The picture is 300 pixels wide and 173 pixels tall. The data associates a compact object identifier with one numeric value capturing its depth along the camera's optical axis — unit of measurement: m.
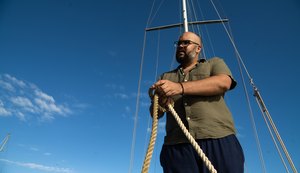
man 2.21
